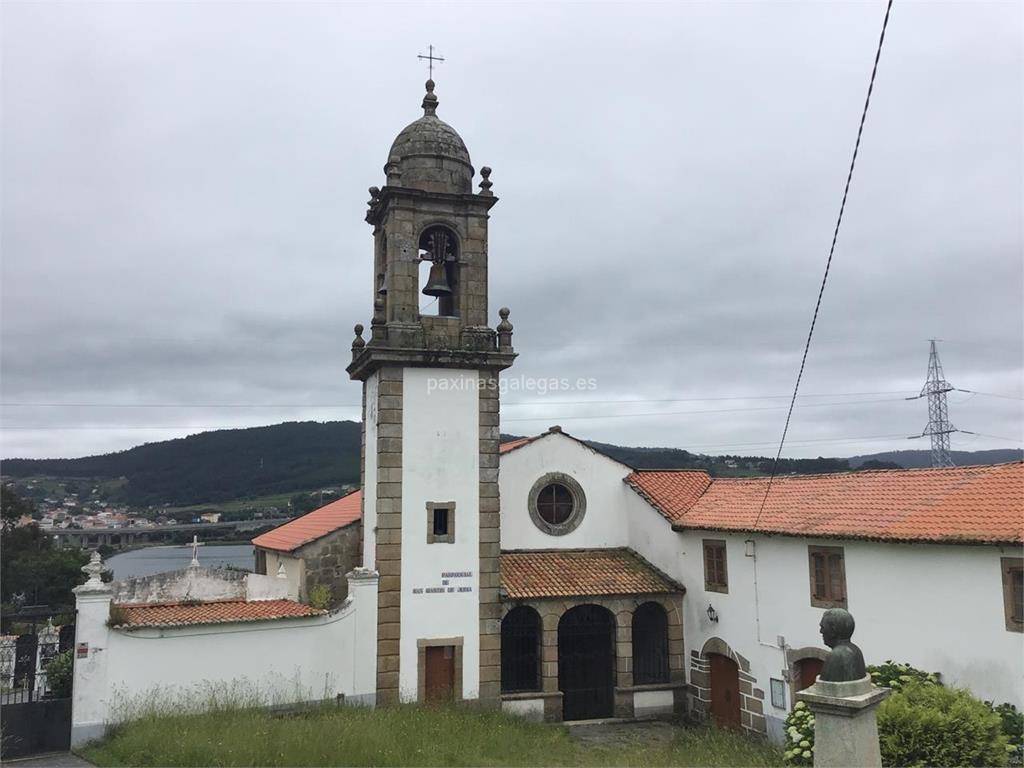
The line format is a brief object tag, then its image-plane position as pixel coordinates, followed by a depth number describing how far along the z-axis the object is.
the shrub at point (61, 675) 12.96
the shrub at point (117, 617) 12.91
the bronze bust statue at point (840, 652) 5.79
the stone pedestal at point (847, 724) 5.65
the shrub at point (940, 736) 9.31
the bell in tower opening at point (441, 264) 17.03
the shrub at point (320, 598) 16.58
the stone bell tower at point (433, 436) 15.75
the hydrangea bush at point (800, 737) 10.59
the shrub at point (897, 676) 11.71
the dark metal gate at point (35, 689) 12.32
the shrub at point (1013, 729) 10.17
